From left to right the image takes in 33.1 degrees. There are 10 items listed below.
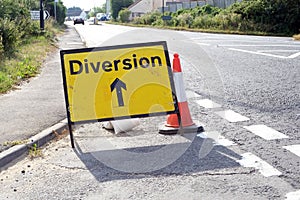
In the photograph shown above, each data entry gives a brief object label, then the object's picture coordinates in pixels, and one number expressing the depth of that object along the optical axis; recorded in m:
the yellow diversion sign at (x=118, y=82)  6.39
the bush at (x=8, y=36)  16.36
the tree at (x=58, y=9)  53.09
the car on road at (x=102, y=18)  120.25
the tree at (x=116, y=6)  110.50
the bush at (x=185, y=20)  49.97
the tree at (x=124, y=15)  91.19
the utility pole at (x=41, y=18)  26.23
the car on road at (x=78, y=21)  87.44
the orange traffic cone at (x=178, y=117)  6.60
